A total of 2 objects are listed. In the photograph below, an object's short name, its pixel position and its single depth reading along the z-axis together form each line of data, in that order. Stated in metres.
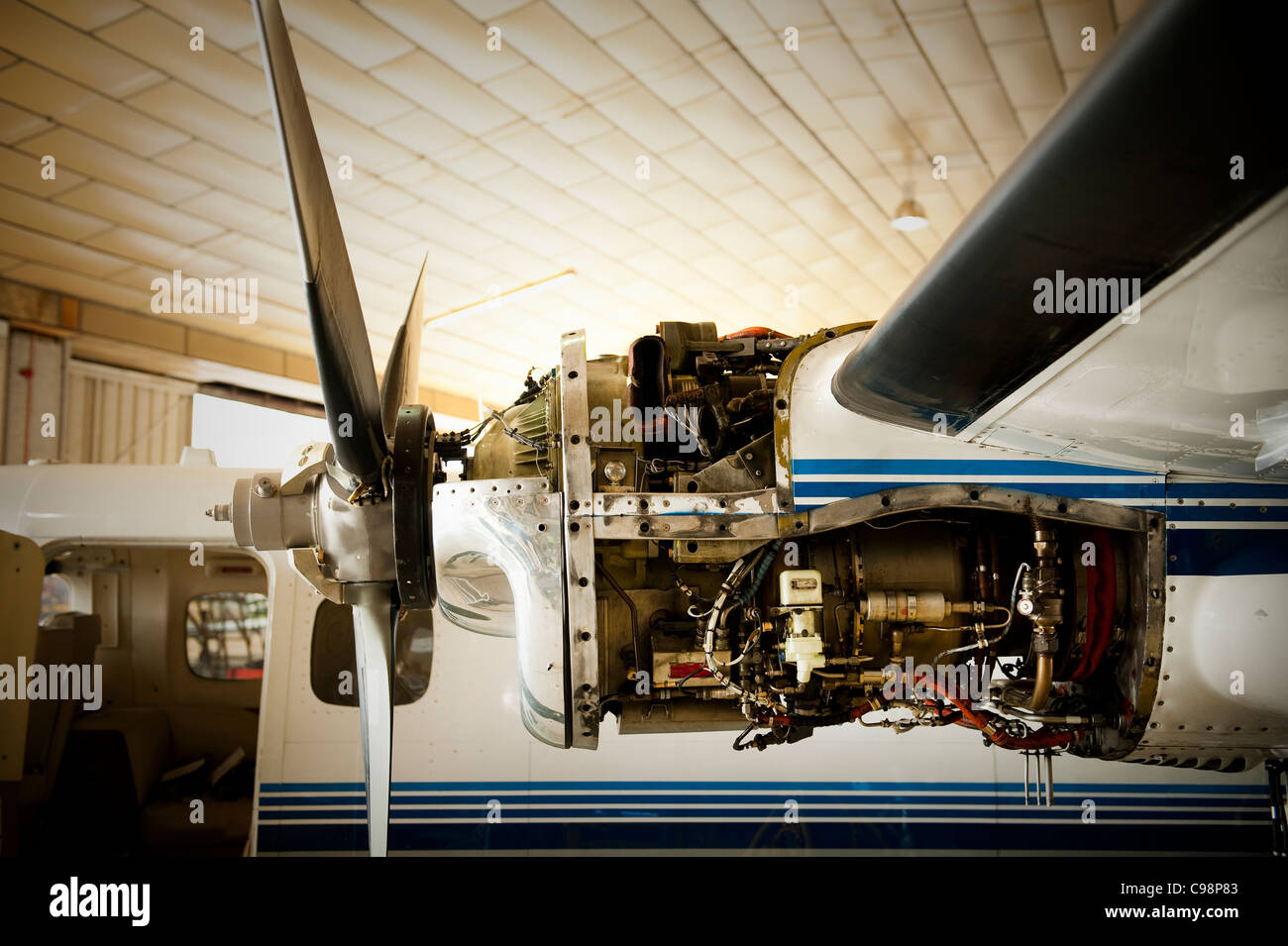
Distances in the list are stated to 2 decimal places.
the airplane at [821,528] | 2.59
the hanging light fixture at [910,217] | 7.51
